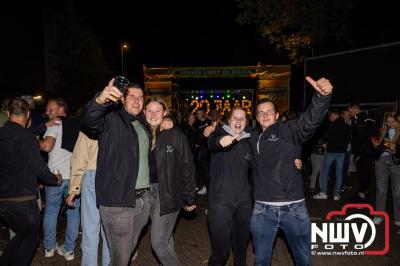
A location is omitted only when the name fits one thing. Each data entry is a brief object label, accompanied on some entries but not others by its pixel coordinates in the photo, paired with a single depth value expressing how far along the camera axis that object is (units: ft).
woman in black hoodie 14.43
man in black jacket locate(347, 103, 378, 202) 28.81
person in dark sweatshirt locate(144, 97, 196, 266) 13.41
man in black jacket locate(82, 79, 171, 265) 11.95
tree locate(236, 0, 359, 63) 55.52
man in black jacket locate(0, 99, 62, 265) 14.14
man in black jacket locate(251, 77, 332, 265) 12.72
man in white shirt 17.67
